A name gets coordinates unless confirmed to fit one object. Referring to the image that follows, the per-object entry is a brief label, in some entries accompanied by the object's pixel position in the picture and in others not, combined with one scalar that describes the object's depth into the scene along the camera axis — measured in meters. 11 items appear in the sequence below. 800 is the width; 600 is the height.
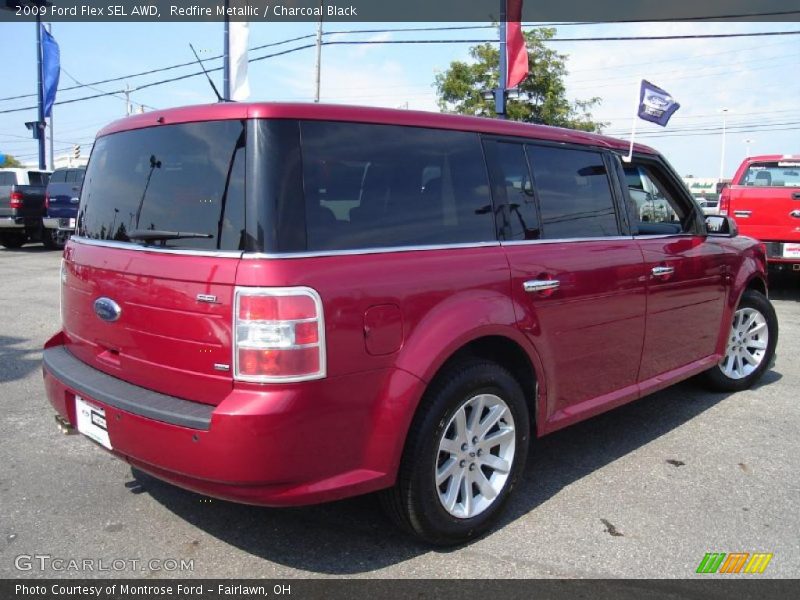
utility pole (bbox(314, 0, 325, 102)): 22.67
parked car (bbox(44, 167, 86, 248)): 14.89
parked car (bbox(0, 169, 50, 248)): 15.77
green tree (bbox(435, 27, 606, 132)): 18.92
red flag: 11.57
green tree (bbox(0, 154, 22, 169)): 71.44
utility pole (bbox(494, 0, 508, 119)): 11.53
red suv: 2.37
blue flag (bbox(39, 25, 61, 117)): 22.08
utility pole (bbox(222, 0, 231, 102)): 11.21
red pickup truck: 9.58
